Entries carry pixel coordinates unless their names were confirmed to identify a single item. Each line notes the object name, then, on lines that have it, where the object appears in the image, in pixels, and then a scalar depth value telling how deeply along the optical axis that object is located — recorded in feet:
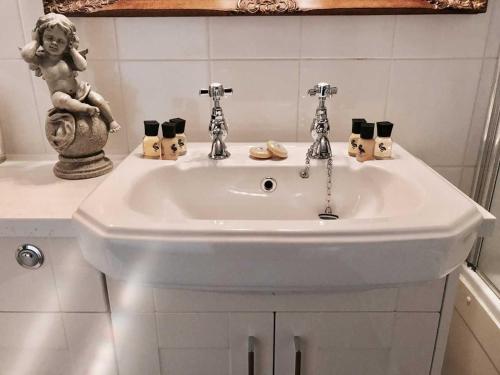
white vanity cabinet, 2.10
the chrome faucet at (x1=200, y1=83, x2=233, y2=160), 2.54
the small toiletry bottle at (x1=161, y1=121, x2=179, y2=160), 2.61
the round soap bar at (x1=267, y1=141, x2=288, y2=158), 2.68
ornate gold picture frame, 2.72
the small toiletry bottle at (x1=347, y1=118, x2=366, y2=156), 2.69
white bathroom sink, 1.68
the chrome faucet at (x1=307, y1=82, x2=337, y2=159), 2.53
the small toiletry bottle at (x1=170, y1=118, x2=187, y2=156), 2.66
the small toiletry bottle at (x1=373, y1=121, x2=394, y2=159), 2.57
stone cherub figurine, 2.34
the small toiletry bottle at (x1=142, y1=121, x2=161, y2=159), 2.61
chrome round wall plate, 2.10
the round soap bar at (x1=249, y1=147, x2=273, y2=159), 2.70
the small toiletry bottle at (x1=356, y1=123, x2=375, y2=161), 2.59
